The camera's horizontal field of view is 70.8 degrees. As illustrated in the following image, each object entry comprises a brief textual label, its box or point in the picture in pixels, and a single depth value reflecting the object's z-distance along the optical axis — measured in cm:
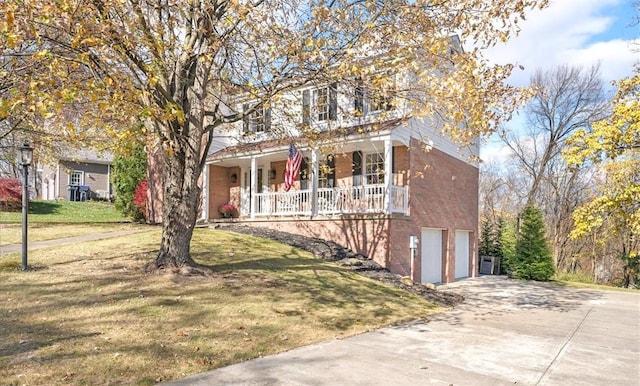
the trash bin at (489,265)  2538
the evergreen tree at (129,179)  2259
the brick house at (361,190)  1405
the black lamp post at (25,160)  985
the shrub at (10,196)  2350
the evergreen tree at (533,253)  2192
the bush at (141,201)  2222
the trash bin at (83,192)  3269
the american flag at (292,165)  1440
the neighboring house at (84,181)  3288
